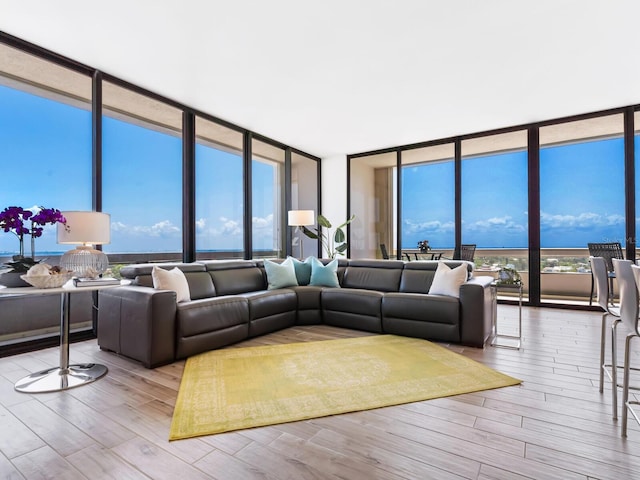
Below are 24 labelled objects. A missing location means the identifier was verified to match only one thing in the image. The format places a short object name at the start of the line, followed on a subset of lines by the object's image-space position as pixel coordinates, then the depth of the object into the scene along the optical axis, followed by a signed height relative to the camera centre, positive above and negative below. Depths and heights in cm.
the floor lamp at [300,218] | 560 +37
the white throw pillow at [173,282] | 301 -38
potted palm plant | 634 +4
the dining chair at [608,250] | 471 -16
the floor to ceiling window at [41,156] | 316 +86
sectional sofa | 276 -67
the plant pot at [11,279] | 226 -26
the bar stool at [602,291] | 204 -33
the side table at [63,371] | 222 -99
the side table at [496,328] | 324 -95
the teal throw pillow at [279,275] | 427 -45
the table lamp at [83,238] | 256 +2
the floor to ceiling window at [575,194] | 508 +72
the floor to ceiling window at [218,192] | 482 +73
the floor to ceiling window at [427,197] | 630 +84
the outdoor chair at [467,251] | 586 -20
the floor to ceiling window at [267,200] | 575 +73
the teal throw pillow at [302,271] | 461 -43
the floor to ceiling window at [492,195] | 580 +80
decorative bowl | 219 -26
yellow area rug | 194 -100
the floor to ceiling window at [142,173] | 387 +84
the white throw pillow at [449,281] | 341 -43
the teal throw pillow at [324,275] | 445 -47
